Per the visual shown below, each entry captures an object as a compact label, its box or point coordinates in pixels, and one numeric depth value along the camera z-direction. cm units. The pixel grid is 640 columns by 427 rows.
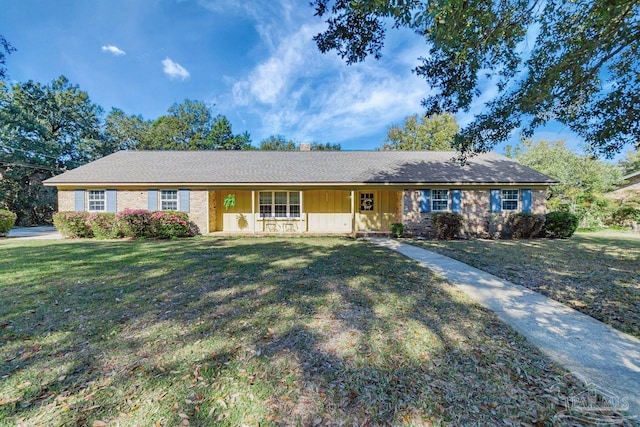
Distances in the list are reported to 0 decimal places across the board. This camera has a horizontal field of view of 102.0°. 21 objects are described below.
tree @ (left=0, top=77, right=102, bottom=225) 1892
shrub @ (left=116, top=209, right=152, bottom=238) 1113
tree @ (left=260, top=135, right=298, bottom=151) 3469
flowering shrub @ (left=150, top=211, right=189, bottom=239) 1130
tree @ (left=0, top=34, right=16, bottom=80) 888
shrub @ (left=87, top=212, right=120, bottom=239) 1125
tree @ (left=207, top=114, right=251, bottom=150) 3078
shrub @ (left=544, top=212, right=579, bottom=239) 1156
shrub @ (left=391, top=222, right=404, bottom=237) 1197
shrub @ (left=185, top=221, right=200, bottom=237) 1258
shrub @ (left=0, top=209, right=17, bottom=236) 1149
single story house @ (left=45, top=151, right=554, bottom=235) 1246
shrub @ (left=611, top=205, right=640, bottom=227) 1552
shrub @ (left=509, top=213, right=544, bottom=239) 1180
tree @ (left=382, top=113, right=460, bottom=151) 2850
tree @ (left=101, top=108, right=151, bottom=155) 2633
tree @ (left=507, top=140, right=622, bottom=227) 1639
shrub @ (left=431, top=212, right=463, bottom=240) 1160
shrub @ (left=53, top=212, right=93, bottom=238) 1134
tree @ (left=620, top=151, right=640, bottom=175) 2642
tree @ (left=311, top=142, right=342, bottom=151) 3319
